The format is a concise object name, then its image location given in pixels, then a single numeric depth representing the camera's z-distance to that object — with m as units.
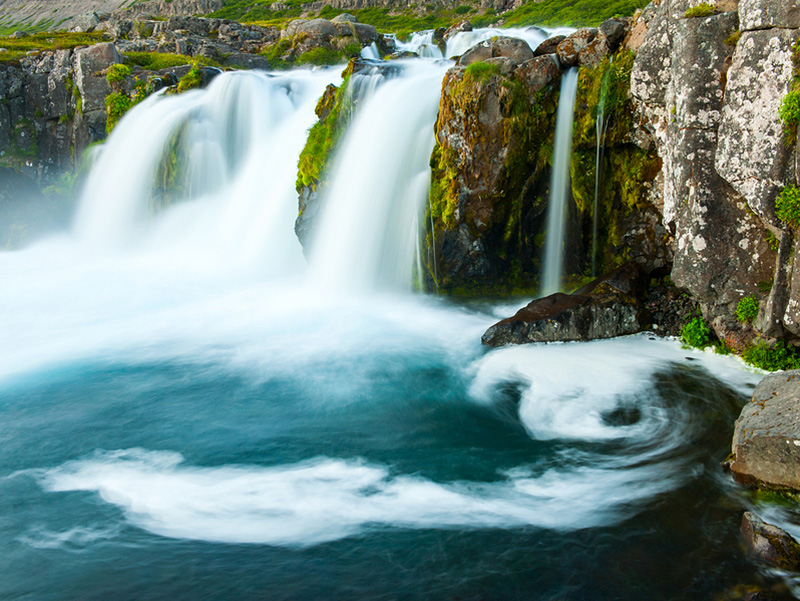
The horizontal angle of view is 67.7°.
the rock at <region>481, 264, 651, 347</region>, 9.70
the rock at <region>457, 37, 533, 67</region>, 11.39
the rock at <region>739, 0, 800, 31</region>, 6.98
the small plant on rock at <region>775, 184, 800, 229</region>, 7.14
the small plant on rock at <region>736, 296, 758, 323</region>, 8.29
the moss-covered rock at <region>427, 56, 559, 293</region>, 11.09
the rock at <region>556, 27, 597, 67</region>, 10.96
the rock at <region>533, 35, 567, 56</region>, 11.45
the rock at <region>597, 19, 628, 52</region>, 10.68
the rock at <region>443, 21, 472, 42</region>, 27.33
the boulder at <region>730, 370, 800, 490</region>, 5.60
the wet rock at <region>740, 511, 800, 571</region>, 4.72
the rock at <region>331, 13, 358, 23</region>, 30.95
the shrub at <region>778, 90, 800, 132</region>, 6.97
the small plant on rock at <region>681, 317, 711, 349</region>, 9.16
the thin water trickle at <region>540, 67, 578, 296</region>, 10.98
